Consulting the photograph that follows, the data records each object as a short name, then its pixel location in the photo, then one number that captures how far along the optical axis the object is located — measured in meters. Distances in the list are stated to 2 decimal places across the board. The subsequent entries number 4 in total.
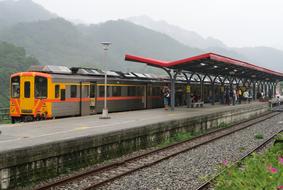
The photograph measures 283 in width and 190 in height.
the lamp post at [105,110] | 19.50
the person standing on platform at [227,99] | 37.28
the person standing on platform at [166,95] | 27.08
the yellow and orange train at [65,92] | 19.48
